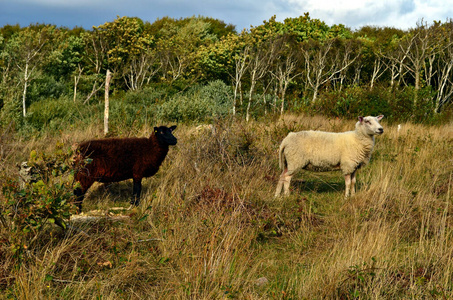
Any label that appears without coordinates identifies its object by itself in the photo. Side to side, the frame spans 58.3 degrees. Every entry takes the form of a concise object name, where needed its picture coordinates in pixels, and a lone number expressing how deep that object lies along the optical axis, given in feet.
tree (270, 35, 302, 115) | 85.10
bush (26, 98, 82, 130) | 46.53
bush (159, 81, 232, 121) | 41.24
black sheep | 18.92
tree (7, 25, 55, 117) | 68.56
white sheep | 22.71
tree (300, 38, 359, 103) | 90.02
